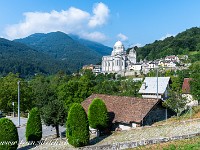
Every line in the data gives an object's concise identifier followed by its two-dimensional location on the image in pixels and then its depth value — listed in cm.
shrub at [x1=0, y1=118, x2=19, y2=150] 2350
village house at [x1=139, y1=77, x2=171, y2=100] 4697
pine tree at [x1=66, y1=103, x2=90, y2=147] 2322
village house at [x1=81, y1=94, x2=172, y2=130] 2745
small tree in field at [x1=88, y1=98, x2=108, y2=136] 2633
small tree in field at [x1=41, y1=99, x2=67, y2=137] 2858
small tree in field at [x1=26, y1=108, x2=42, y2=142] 2702
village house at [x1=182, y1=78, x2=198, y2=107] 4759
